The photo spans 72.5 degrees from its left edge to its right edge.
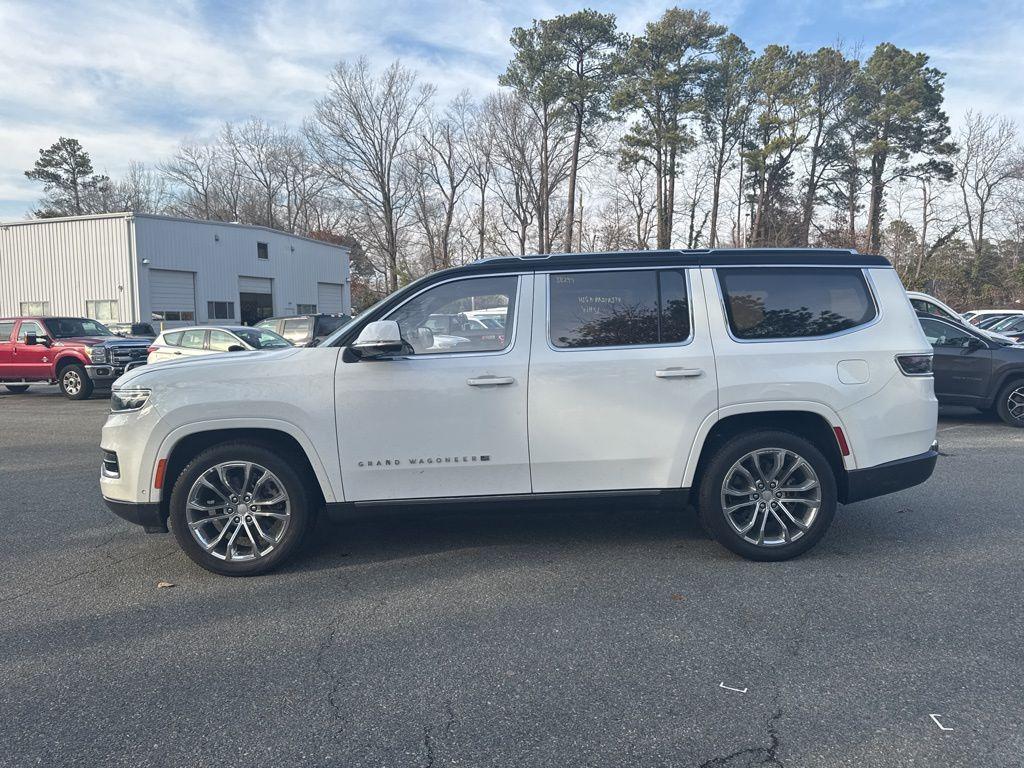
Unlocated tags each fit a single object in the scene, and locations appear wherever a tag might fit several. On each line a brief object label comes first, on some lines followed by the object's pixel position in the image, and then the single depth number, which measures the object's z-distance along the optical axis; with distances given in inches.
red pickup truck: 598.9
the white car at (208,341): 555.8
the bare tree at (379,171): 1897.1
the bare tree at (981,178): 1595.7
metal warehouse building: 1177.4
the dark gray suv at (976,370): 387.9
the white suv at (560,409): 170.2
